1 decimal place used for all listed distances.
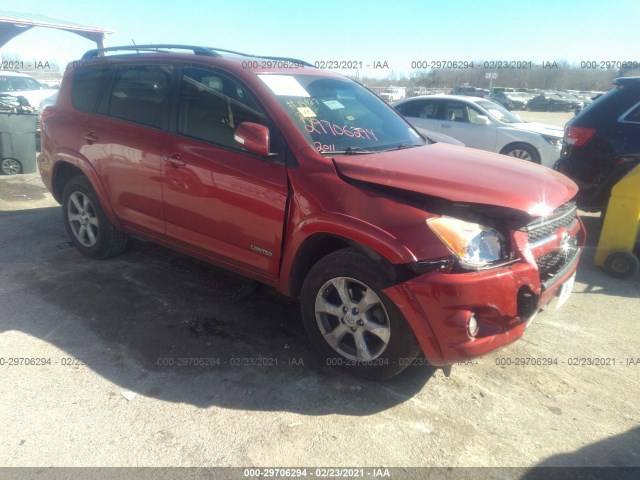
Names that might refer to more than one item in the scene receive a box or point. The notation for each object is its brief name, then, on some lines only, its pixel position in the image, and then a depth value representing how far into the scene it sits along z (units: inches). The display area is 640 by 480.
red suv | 103.5
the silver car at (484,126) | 366.9
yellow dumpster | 182.9
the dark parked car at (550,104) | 1480.7
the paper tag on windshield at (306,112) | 133.8
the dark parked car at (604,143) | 211.0
